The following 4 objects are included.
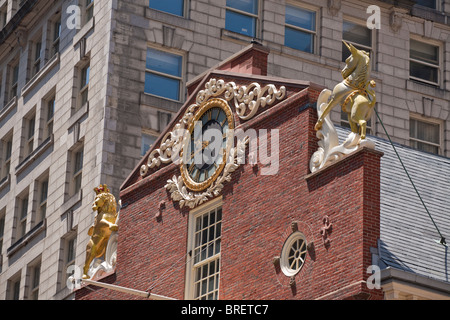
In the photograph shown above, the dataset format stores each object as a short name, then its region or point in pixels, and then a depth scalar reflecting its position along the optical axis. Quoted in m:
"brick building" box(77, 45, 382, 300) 32.50
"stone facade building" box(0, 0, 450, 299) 53.22
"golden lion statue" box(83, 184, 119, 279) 41.78
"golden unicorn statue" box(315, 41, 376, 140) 33.97
